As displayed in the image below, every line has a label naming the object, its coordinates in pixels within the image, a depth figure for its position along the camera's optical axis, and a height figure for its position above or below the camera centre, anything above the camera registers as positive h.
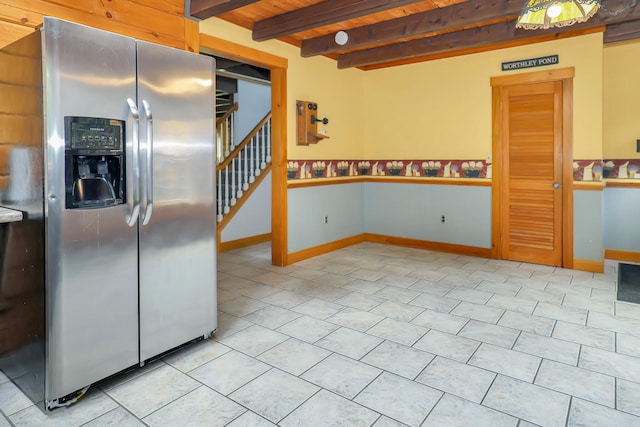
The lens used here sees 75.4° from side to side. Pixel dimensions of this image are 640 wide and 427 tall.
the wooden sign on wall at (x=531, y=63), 4.67 +1.64
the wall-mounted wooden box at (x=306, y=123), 5.06 +1.01
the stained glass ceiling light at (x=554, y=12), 2.31 +1.15
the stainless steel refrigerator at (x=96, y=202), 1.97 +0.02
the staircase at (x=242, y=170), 6.00 +0.53
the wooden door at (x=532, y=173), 4.77 +0.37
